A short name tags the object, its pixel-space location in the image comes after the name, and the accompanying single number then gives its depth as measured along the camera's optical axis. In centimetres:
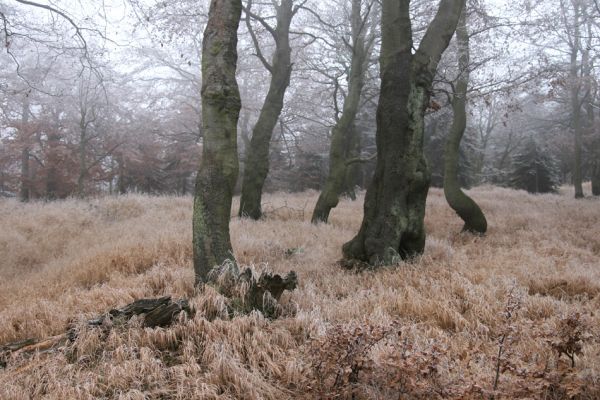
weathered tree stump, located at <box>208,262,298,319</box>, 357
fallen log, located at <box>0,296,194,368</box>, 305
